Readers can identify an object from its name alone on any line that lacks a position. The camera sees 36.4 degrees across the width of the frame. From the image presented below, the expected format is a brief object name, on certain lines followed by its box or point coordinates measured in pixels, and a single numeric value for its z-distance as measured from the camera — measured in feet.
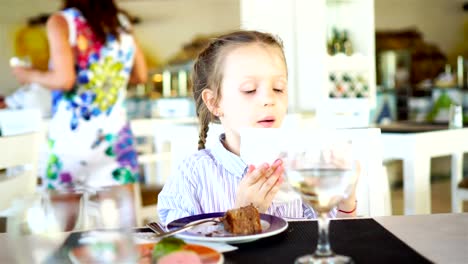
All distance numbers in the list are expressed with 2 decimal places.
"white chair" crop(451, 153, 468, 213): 10.90
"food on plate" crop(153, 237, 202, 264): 2.42
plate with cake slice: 3.11
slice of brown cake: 3.21
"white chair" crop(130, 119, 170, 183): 12.85
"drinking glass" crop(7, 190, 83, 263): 1.81
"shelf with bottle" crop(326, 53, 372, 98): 12.94
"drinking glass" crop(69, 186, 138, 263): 1.73
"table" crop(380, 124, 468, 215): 9.84
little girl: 4.84
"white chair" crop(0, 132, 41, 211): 6.61
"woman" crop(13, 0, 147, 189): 8.36
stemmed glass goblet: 2.61
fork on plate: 3.23
